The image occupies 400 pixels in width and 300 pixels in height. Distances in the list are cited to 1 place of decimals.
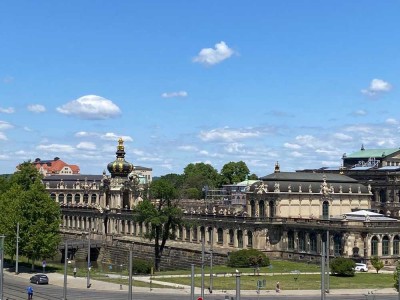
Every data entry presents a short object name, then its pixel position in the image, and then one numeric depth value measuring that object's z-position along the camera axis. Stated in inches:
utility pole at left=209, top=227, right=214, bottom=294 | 3189.5
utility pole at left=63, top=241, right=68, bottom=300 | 2883.9
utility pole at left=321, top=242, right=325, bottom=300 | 2169.4
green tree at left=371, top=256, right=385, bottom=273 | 3905.0
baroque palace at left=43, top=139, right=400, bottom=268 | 4222.4
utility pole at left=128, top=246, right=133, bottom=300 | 2383.1
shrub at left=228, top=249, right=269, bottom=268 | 4217.5
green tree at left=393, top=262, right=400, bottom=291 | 2753.4
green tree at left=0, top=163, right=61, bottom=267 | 4269.2
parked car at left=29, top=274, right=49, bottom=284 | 3683.6
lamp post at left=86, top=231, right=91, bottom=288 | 3500.0
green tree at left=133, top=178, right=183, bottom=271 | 4475.9
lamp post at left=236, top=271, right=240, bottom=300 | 2031.3
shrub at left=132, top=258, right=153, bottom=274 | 4160.9
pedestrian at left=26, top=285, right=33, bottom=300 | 2938.2
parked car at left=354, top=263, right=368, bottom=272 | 4018.2
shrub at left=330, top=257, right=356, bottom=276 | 3713.1
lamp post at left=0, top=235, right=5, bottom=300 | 2704.2
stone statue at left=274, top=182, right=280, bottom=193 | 4879.4
